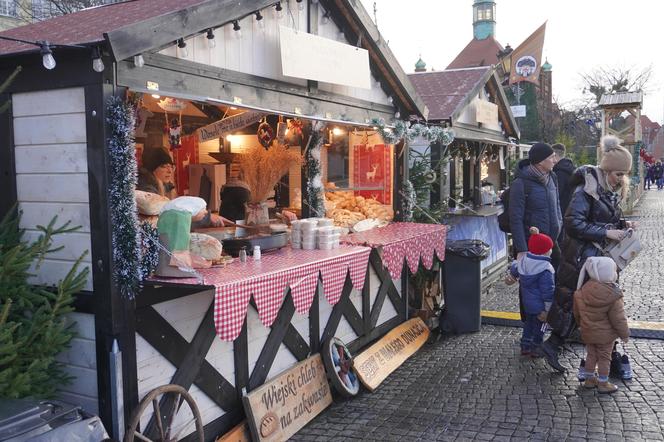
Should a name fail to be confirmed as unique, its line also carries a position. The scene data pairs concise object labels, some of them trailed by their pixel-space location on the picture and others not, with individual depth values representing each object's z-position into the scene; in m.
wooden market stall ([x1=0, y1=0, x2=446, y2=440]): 3.46
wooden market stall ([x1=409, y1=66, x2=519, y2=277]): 9.89
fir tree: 3.09
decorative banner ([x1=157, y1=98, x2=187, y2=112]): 5.05
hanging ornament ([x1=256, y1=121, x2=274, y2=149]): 6.75
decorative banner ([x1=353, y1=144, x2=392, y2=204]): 7.18
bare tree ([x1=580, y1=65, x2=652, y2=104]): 41.22
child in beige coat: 4.90
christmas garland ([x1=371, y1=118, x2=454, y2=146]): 6.46
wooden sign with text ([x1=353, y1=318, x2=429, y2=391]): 5.62
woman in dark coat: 5.37
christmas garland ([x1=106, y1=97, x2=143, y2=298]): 3.39
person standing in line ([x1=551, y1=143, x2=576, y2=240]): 8.20
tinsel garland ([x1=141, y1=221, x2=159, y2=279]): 3.55
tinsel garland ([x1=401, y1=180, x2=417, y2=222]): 7.38
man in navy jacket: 6.22
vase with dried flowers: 6.48
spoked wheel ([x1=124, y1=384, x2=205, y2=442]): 3.45
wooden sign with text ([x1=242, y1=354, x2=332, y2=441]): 4.34
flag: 18.44
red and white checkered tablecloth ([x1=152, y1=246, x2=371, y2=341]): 3.53
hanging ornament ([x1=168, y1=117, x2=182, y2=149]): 6.49
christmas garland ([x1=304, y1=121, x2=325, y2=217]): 6.05
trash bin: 7.11
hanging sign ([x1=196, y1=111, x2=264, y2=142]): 6.21
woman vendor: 5.58
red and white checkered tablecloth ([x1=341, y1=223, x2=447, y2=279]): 5.55
